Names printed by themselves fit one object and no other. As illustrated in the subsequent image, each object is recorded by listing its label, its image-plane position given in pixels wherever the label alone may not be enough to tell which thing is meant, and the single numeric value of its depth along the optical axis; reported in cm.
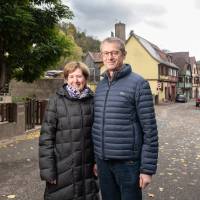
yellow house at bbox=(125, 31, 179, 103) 3282
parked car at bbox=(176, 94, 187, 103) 3455
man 224
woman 246
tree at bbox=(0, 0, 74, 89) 1047
